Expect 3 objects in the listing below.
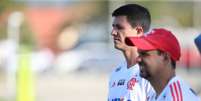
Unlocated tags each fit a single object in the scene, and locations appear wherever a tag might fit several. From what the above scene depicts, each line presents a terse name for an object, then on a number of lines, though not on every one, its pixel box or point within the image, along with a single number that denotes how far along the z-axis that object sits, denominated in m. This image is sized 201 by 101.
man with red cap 9.29
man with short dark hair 11.46
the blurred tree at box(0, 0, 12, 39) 79.56
